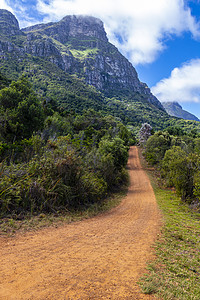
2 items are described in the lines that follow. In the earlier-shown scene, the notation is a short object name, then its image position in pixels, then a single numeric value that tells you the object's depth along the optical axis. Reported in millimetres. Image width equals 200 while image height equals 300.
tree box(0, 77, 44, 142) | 15930
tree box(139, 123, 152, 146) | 60697
